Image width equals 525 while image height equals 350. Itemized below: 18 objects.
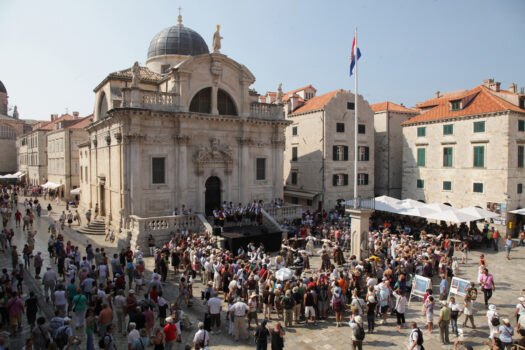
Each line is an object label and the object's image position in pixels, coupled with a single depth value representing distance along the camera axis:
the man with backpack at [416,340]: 9.52
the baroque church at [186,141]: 23.75
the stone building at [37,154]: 57.69
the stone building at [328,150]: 35.12
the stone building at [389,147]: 39.41
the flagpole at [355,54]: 19.06
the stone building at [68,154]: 46.47
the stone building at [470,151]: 28.88
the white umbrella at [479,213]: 25.10
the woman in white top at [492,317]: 10.65
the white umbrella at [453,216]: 24.21
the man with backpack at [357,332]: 10.14
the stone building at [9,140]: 74.06
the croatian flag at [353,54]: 19.08
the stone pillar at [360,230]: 18.69
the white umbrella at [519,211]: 27.25
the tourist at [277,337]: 9.69
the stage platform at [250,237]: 21.19
